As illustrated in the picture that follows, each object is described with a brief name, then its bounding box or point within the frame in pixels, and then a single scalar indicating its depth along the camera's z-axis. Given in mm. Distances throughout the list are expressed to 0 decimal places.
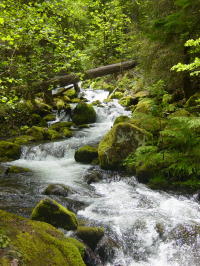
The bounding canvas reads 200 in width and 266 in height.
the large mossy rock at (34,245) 3186
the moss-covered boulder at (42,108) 18859
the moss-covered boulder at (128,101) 19128
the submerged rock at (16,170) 9758
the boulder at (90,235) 4820
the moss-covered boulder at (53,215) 5086
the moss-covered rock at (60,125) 16312
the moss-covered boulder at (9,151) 11938
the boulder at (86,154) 10914
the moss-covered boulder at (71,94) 23894
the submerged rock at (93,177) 8789
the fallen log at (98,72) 14211
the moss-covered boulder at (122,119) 12850
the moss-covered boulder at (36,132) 14484
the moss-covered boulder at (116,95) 22625
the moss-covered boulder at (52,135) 14346
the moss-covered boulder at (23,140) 13702
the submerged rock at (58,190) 7359
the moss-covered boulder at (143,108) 12919
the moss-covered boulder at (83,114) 17984
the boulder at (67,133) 14680
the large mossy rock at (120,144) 9445
